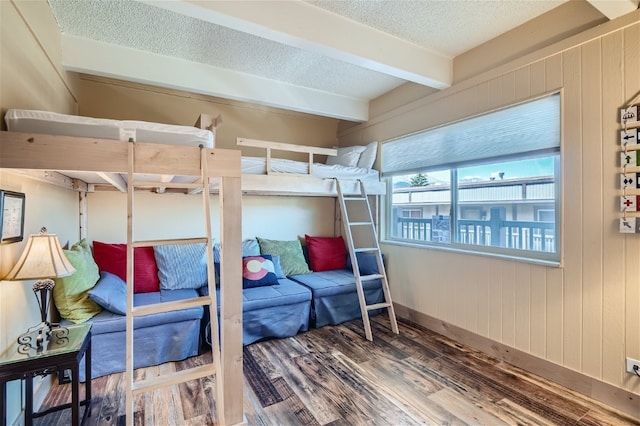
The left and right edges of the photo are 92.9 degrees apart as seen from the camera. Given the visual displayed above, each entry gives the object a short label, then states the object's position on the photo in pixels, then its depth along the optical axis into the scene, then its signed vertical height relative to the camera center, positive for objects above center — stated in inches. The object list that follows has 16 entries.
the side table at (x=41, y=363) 56.1 -28.8
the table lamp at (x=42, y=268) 60.0 -11.1
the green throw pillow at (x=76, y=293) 86.0 -22.9
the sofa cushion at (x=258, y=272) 126.5 -25.6
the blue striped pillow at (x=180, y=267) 119.0 -21.9
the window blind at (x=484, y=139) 90.6 +25.7
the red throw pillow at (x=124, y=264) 113.8 -19.6
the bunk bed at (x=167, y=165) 57.4 +9.9
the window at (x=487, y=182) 91.8 +10.3
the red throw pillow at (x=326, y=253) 158.4 -22.2
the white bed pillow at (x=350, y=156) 154.3 +28.5
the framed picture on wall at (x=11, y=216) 58.1 -0.4
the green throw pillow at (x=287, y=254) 148.6 -21.1
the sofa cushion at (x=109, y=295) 88.7 -24.8
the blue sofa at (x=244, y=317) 90.2 -37.3
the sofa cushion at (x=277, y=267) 138.9 -25.3
